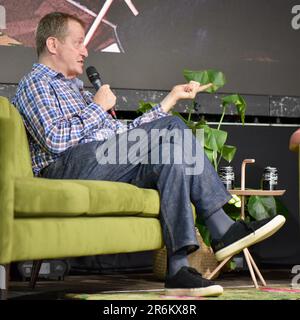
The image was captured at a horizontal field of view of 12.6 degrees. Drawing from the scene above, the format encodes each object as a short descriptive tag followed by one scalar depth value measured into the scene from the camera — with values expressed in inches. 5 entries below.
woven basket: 248.0
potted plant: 249.9
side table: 231.1
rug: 179.6
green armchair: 147.4
